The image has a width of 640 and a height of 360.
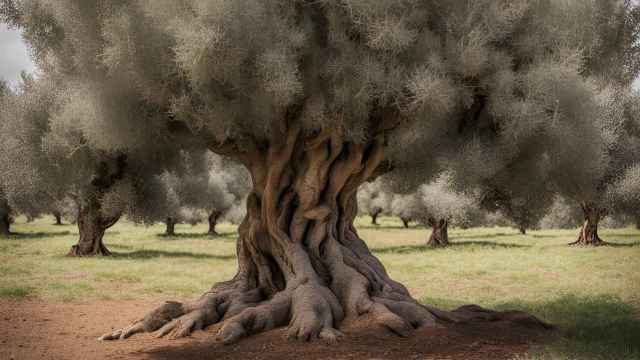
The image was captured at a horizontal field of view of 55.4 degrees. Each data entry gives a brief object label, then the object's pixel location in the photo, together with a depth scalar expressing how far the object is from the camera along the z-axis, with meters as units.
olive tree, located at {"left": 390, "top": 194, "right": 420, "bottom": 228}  48.09
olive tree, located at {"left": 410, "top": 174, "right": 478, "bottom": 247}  42.62
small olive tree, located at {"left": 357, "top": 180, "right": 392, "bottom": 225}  87.31
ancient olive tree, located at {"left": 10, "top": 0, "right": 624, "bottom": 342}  11.52
